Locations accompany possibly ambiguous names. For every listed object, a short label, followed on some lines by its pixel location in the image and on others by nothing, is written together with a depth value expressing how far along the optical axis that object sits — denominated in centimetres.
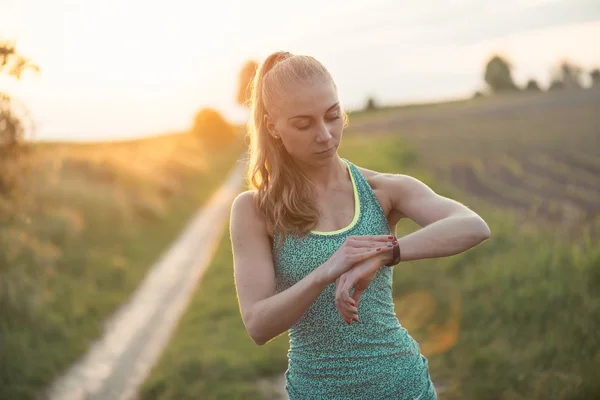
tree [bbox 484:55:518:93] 4575
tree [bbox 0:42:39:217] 471
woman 191
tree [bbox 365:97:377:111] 6481
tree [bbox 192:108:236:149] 5269
